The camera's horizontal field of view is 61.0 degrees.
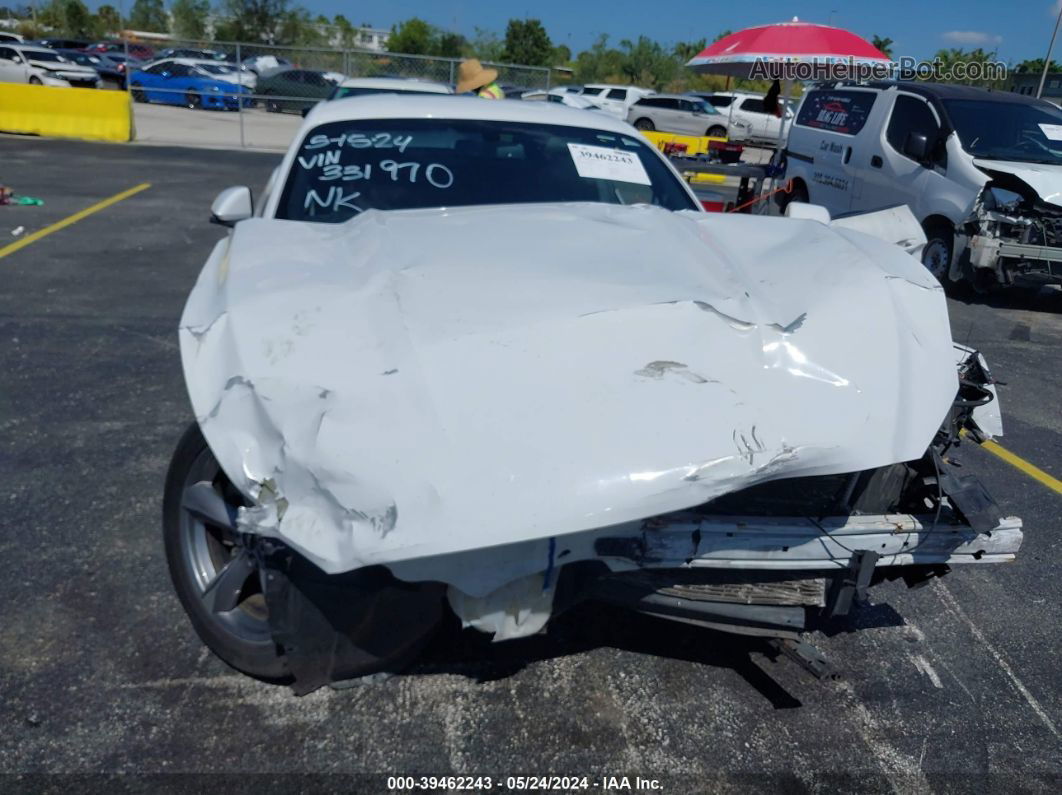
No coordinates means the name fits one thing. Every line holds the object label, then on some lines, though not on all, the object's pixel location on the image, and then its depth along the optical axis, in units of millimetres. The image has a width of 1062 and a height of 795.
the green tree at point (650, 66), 54625
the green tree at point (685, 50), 57594
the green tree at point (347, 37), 52969
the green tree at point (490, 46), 53000
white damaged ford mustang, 2062
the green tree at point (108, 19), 67500
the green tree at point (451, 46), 48281
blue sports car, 25391
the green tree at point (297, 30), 44875
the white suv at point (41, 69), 24234
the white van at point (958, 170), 8383
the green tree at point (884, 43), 55625
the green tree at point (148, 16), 70100
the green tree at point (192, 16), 53094
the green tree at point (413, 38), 51812
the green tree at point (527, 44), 52375
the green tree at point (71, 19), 61719
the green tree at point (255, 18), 43938
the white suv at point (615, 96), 28266
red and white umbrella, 9086
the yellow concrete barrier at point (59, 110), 16594
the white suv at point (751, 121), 26438
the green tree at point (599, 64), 55719
